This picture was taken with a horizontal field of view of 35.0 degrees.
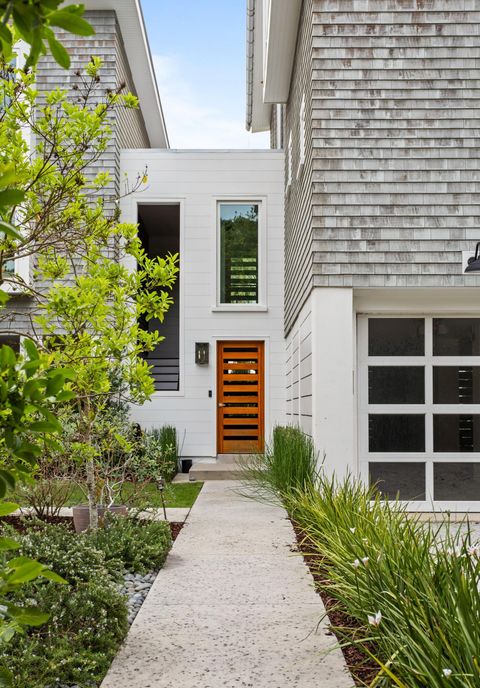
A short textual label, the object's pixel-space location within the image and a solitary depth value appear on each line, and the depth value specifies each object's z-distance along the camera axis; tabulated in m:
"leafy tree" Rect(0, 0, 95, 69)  1.04
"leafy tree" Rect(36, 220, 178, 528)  3.69
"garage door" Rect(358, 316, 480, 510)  7.30
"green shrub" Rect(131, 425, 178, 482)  10.01
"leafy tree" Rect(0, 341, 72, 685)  1.28
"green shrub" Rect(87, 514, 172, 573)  4.59
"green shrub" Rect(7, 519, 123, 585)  3.77
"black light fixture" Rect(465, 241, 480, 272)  6.39
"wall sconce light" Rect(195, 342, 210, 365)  11.34
